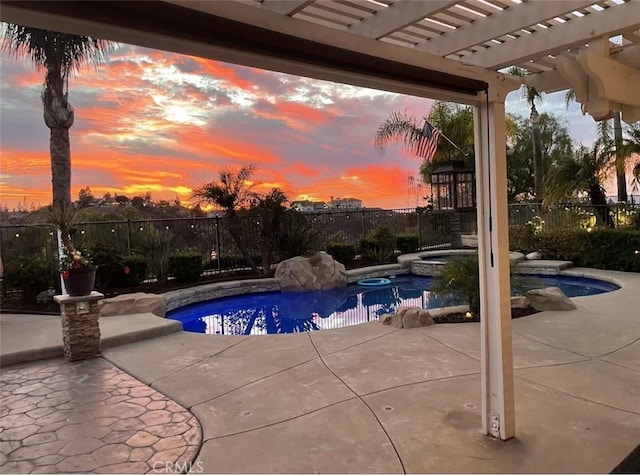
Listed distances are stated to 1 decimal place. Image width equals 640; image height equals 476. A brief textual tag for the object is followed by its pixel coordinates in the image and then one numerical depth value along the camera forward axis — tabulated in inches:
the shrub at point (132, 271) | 328.5
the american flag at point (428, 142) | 560.8
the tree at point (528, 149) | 884.6
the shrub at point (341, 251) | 460.0
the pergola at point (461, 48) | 66.2
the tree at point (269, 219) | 413.7
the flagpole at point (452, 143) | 546.3
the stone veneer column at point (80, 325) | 178.7
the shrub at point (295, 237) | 427.5
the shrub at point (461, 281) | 225.6
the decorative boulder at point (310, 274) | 384.2
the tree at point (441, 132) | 567.2
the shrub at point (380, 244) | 488.7
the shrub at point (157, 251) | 356.2
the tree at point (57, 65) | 312.5
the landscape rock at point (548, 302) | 239.9
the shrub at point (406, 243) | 532.1
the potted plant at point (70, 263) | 180.8
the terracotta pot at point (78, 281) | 180.2
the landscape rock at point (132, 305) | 250.6
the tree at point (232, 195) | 393.7
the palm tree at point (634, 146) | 397.7
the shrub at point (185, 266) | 363.3
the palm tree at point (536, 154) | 715.0
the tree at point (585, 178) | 436.1
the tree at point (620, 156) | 402.6
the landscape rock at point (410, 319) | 215.3
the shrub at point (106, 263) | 316.2
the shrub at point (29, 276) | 285.6
